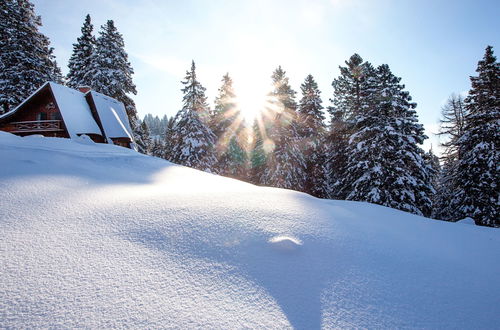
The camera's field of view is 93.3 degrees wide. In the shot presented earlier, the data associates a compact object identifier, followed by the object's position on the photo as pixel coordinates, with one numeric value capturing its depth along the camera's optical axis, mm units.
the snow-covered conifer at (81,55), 23922
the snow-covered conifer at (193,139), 21391
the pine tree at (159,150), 38850
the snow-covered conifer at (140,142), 25062
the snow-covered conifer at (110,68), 21375
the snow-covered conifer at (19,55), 18344
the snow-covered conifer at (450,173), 16438
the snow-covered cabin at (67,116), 15109
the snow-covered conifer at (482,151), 14328
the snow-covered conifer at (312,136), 21531
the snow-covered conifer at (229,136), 24453
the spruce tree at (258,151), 21422
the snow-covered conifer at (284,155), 19750
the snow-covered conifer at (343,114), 18766
